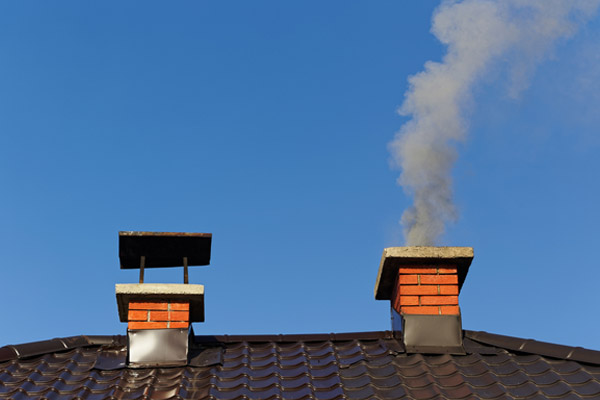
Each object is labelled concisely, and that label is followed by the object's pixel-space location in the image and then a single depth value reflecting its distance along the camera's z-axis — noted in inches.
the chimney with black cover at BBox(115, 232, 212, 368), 625.3
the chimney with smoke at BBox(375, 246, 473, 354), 637.3
